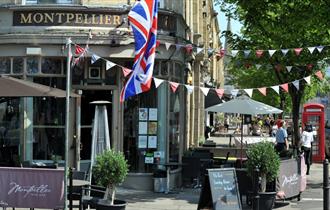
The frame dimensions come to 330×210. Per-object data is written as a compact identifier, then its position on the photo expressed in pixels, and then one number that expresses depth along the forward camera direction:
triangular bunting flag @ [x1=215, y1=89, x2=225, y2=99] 14.84
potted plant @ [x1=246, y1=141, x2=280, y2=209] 11.69
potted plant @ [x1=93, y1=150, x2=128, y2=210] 9.52
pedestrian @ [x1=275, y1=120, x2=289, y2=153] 20.44
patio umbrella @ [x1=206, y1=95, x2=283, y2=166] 15.70
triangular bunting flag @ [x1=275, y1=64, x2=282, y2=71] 19.55
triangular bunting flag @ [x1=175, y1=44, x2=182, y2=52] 14.78
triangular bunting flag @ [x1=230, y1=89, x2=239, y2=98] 14.63
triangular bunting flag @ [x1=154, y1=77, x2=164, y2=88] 13.50
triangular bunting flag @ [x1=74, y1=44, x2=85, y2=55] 13.06
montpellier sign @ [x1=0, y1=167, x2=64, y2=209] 9.39
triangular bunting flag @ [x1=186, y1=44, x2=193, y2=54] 15.13
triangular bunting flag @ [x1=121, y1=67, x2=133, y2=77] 13.72
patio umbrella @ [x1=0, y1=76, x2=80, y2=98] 10.27
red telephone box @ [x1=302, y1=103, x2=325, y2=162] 24.67
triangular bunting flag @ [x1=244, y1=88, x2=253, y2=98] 14.43
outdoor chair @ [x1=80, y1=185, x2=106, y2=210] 9.72
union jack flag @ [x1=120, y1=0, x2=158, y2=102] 11.16
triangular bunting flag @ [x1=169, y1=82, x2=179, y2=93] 13.96
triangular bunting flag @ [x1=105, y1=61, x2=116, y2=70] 13.50
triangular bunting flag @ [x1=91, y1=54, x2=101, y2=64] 13.54
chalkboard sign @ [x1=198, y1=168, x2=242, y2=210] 10.25
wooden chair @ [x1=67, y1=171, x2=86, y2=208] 9.54
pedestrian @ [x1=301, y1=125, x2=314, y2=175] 20.45
